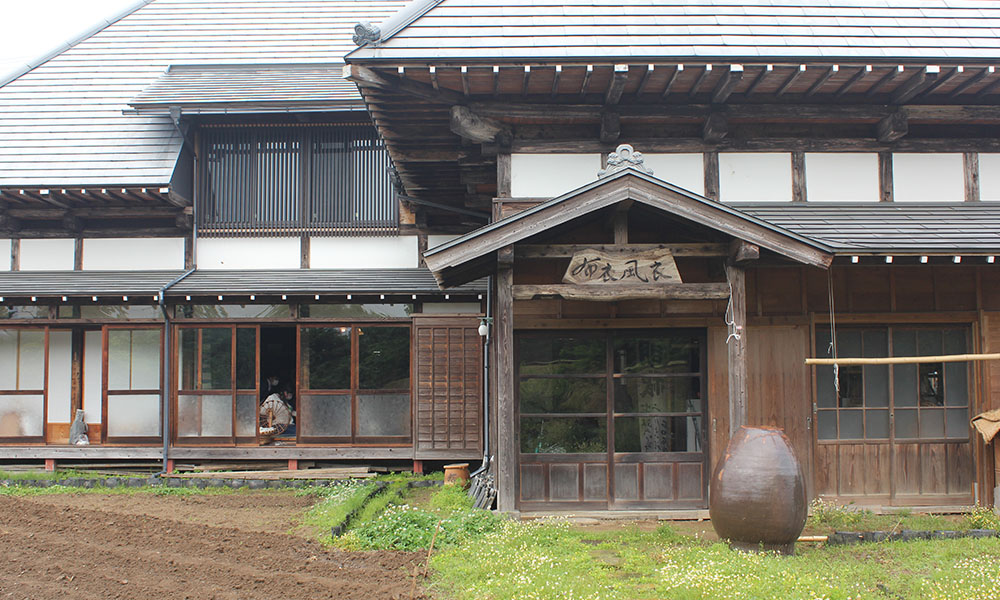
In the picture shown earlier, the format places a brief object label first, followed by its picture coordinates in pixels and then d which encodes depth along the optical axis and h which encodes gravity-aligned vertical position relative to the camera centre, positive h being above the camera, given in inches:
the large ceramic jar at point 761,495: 254.5 -52.4
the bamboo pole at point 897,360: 274.7 -4.8
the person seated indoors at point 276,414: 482.3 -40.1
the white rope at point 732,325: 297.9 +10.1
